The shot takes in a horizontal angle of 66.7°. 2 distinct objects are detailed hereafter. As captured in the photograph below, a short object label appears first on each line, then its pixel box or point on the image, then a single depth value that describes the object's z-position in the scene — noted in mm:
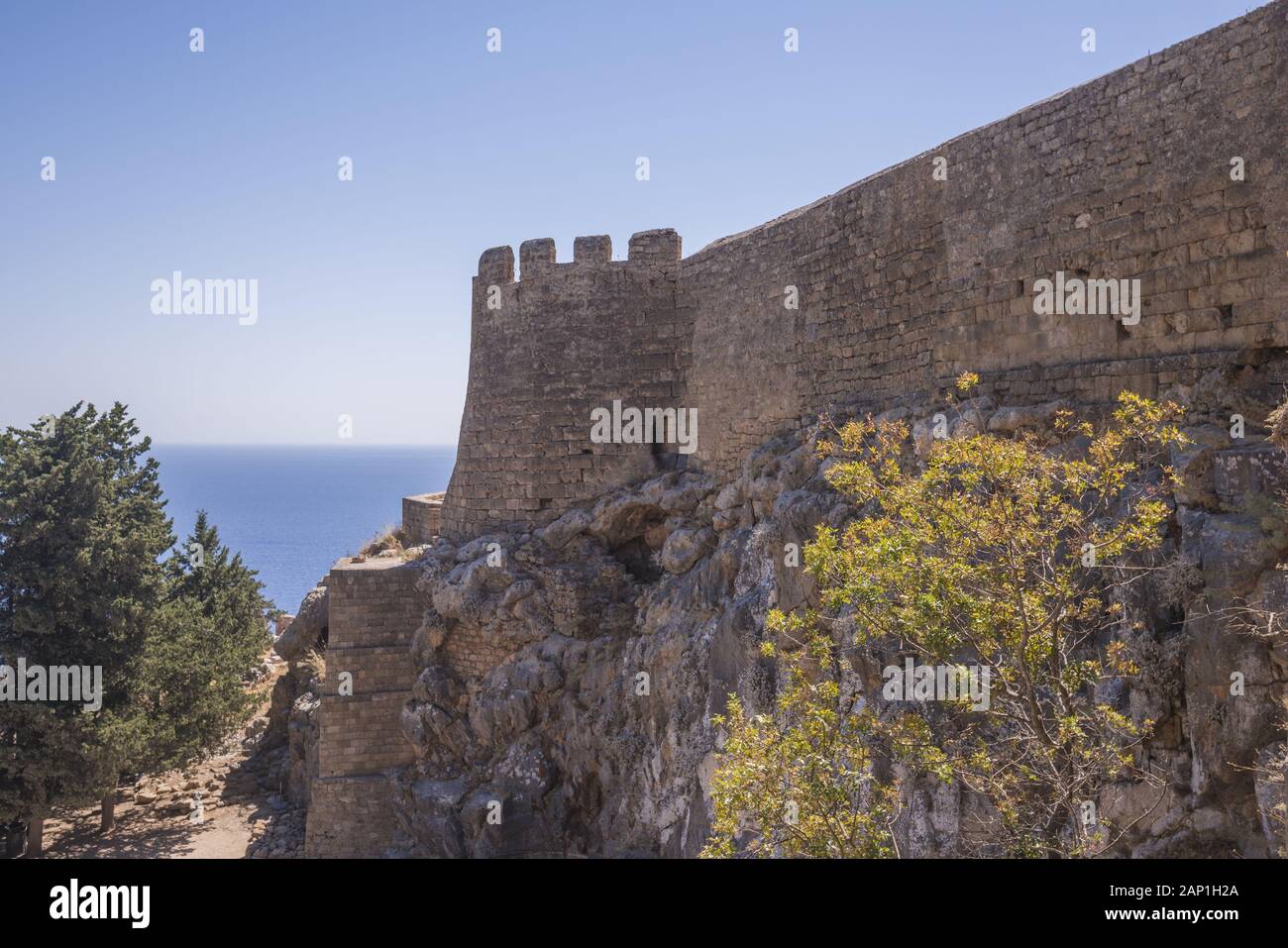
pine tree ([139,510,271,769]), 20625
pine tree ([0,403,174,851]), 18344
